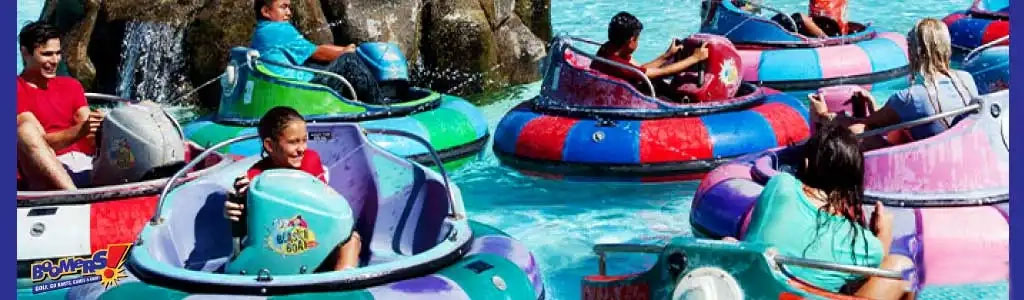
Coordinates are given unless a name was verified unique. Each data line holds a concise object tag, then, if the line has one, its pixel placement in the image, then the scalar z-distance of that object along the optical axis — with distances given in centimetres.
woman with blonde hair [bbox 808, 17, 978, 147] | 649
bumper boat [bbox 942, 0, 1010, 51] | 1264
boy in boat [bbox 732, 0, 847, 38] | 1216
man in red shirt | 648
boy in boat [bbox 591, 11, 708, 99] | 880
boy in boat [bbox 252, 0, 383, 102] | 902
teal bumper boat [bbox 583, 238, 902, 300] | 434
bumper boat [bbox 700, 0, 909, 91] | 1155
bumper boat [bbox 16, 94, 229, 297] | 618
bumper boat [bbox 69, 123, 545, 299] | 487
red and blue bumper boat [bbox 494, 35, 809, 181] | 852
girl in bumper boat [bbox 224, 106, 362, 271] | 529
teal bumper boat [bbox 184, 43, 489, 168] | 886
